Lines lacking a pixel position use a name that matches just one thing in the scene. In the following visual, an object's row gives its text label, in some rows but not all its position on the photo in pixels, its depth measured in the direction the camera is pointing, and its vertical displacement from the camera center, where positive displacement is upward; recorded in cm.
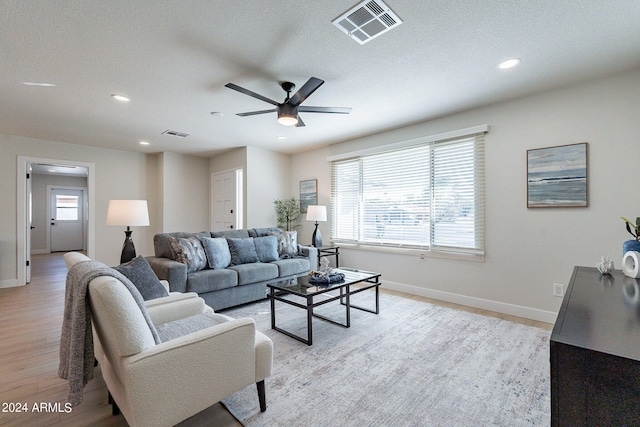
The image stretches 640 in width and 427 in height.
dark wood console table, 76 -45
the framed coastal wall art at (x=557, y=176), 292 +39
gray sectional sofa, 323 -65
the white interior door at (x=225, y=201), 589 +28
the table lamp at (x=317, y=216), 505 -4
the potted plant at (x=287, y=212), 595 +3
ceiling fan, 255 +104
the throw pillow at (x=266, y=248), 421 -52
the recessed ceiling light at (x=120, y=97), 310 +130
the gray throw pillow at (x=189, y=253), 338 -47
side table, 505 -70
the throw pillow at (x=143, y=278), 209 -48
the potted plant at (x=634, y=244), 190 -21
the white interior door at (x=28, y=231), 486 -29
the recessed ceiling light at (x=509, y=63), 249 +134
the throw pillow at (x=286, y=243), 450 -48
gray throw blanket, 130 -59
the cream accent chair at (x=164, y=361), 120 -71
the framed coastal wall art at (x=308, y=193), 571 +42
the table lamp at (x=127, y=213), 300 +1
